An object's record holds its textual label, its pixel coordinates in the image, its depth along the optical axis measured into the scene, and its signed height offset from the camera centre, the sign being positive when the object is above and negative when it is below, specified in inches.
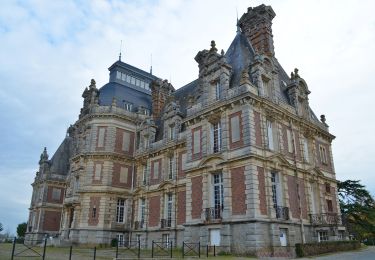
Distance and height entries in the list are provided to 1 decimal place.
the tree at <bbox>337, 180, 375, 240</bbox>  1123.3 +84.8
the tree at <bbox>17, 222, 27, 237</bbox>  1909.7 +31.6
